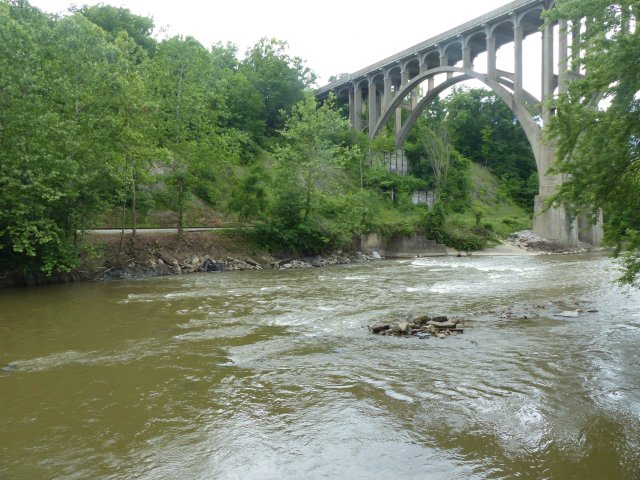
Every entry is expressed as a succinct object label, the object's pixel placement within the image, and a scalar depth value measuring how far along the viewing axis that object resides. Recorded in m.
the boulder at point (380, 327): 10.84
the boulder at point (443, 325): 10.81
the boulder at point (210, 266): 26.17
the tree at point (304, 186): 30.77
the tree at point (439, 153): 53.03
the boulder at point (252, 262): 28.12
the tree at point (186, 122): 26.61
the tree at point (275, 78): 55.69
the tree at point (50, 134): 17.52
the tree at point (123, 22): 44.38
